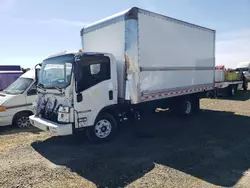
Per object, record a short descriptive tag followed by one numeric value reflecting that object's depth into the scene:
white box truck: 5.66
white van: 7.63
